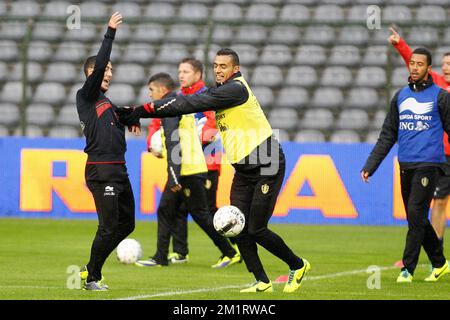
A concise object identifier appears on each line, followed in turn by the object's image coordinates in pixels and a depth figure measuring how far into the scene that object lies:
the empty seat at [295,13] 23.86
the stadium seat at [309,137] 19.80
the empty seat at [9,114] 20.59
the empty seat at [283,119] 20.14
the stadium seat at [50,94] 21.56
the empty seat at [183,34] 21.48
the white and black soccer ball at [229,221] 10.01
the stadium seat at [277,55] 21.38
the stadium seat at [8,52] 21.22
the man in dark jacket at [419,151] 11.27
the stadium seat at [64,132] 20.03
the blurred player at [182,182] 13.14
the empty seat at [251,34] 21.69
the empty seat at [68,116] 20.66
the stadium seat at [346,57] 20.78
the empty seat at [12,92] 21.41
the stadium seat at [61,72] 22.06
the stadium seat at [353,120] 20.08
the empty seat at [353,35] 20.91
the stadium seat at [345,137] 19.88
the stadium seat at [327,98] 20.59
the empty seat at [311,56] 20.80
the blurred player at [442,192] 12.88
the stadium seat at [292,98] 20.86
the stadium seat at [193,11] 24.16
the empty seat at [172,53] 21.00
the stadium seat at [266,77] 21.09
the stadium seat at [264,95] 21.03
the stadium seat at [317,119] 20.12
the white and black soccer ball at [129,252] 13.22
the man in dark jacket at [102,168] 10.11
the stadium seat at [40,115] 20.64
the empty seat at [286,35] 21.44
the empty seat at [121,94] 21.44
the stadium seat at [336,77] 20.80
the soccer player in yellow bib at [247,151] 9.97
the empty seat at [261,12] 24.02
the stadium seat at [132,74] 21.81
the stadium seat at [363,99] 20.36
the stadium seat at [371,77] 20.44
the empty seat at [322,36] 21.25
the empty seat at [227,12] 24.08
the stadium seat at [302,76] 20.98
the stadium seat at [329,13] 23.56
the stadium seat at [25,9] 24.92
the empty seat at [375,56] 20.28
